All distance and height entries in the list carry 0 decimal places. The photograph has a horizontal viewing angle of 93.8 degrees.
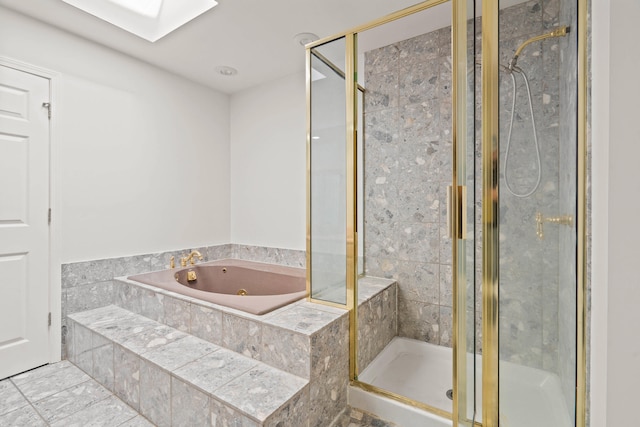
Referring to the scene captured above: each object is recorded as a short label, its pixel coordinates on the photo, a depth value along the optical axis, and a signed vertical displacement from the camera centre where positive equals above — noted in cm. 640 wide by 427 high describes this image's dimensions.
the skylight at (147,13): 203 +142
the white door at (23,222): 196 -7
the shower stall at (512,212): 76 +0
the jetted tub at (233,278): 238 -59
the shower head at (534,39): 84 +51
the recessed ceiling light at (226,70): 284 +137
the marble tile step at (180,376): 128 -80
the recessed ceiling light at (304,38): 231 +137
